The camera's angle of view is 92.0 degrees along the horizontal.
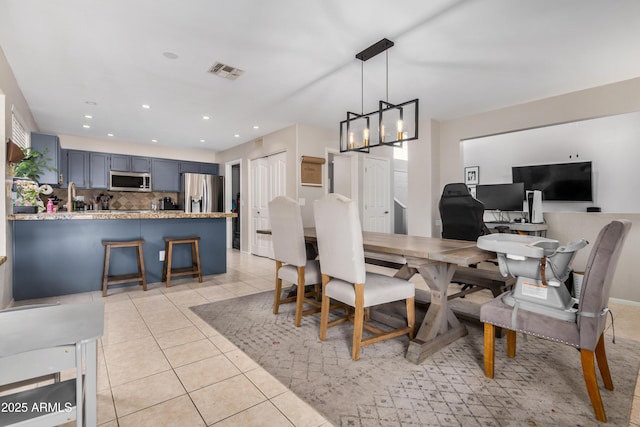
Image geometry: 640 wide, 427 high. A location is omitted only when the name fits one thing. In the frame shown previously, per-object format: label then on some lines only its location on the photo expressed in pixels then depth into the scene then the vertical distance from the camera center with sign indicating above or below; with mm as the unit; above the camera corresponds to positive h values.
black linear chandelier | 2615 +1306
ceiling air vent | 3021 +1393
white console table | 805 -399
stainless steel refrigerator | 6957 +379
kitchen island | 3242 -417
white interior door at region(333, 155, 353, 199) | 5918 +634
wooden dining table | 1869 -453
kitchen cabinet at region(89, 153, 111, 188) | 6105 +802
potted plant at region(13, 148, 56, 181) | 2920 +418
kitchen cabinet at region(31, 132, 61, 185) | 3869 +778
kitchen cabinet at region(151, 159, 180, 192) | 6809 +765
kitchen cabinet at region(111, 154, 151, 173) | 6344 +970
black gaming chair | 3297 -88
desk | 3599 -253
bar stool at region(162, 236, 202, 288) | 3770 -655
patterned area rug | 1469 -993
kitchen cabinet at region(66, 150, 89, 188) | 5883 +811
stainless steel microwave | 6289 +588
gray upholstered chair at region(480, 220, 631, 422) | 1424 -529
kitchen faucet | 4223 +277
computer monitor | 4098 +135
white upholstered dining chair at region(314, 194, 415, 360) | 1987 -460
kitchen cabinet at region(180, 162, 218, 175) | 7130 +975
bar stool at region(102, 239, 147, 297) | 3387 -698
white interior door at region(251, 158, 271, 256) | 5926 +82
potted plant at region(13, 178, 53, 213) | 3145 +168
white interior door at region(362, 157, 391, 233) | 6031 +234
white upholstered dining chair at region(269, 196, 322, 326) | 2508 -367
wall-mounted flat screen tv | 4320 +366
